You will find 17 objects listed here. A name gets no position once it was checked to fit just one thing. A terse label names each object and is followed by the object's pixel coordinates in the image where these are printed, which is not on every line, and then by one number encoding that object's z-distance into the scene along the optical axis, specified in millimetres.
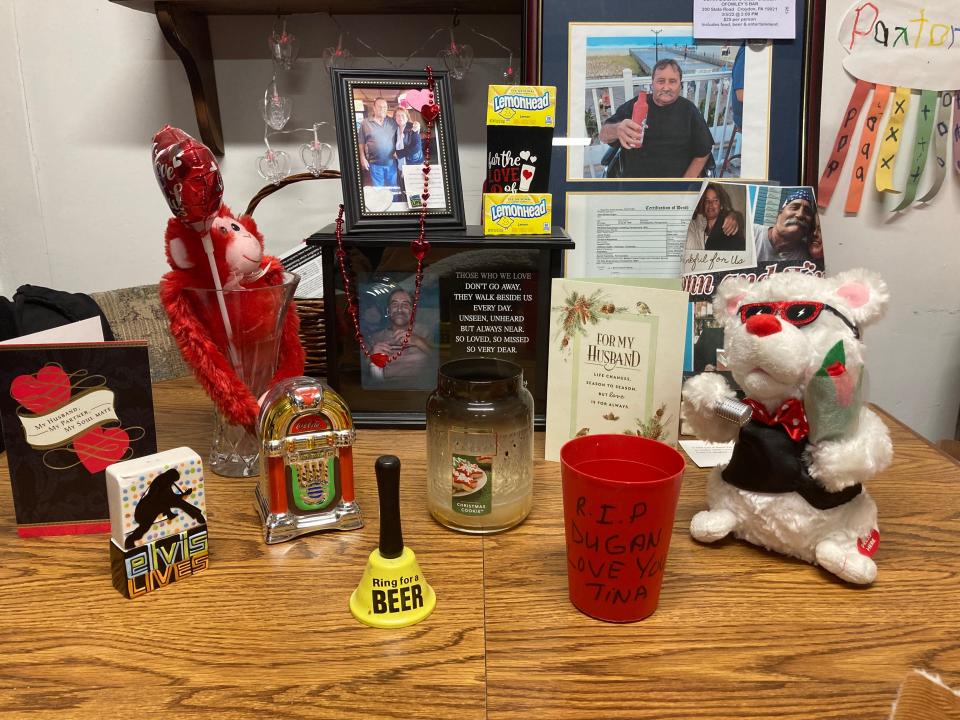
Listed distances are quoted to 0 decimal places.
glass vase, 954
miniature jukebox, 814
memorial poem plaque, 1135
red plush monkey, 931
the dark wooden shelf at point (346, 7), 1352
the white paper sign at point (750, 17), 1266
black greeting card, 801
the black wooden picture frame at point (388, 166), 1122
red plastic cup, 652
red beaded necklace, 1110
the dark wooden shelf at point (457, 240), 1098
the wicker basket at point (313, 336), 1246
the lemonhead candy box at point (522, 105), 1071
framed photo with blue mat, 1280
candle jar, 816
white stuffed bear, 730
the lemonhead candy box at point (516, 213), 1110
